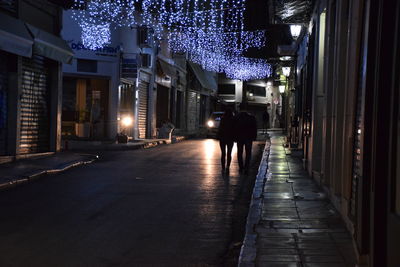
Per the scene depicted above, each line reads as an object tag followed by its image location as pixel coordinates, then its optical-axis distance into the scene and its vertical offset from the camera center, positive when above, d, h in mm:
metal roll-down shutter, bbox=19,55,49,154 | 17297 +148
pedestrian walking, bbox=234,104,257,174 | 14438 -352
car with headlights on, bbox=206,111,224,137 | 36188 -472
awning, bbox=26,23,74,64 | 16844 +2210
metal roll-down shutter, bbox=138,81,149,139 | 32656 +427
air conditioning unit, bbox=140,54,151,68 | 30578 +3159
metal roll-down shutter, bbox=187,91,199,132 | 47719 +416
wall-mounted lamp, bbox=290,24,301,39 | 19631 +3369
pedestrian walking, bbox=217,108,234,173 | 14430 -390
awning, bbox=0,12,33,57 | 14547 +2094
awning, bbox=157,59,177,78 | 35312 +3320
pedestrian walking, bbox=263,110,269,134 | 41500 +35
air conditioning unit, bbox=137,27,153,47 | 30016 +4400
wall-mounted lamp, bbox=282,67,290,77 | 31114 +2887
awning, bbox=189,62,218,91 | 48169 +3965
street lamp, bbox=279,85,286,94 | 39900 +2365
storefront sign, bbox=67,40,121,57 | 27625 +3392
